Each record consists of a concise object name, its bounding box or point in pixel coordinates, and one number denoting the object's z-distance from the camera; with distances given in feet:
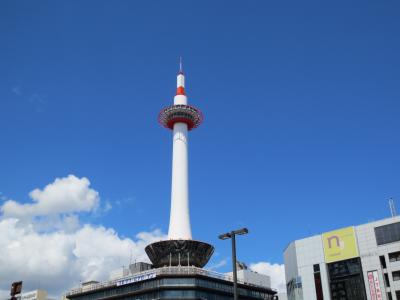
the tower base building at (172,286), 323.78
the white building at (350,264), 254.06
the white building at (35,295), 480.64
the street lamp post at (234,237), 117.08
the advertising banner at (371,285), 252.91
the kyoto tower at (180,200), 352.90
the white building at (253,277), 392.68
